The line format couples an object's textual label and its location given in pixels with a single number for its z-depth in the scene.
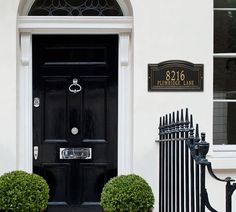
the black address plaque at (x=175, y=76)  6.11
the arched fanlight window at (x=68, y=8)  6.38
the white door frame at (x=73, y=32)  6.21
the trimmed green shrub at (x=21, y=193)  5.42
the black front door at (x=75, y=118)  6.38
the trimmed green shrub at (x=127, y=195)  5.44
